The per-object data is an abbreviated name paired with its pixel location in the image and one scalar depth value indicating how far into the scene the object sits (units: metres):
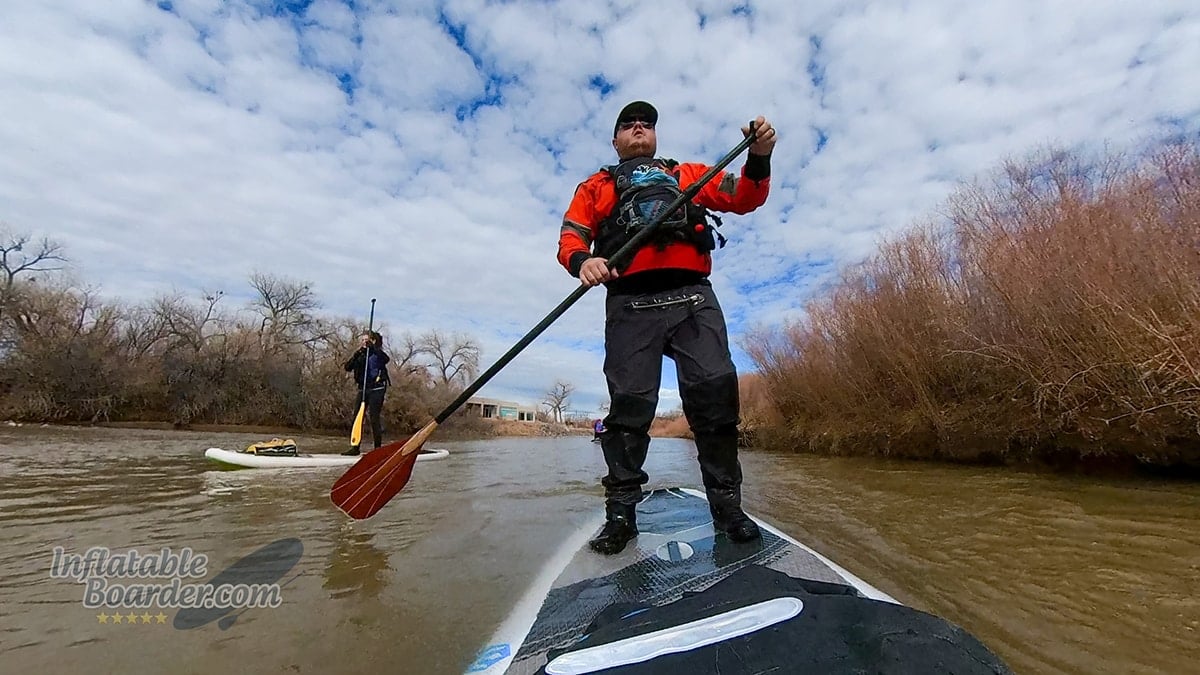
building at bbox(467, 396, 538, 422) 54.79
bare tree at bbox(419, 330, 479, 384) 44.25
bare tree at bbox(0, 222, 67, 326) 22.09
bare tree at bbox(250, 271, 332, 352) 32.06
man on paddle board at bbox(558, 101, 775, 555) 2.00
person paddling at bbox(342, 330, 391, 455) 8.11
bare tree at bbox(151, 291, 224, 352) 26.72
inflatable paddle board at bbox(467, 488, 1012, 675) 0.61
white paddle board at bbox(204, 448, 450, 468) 5.97
